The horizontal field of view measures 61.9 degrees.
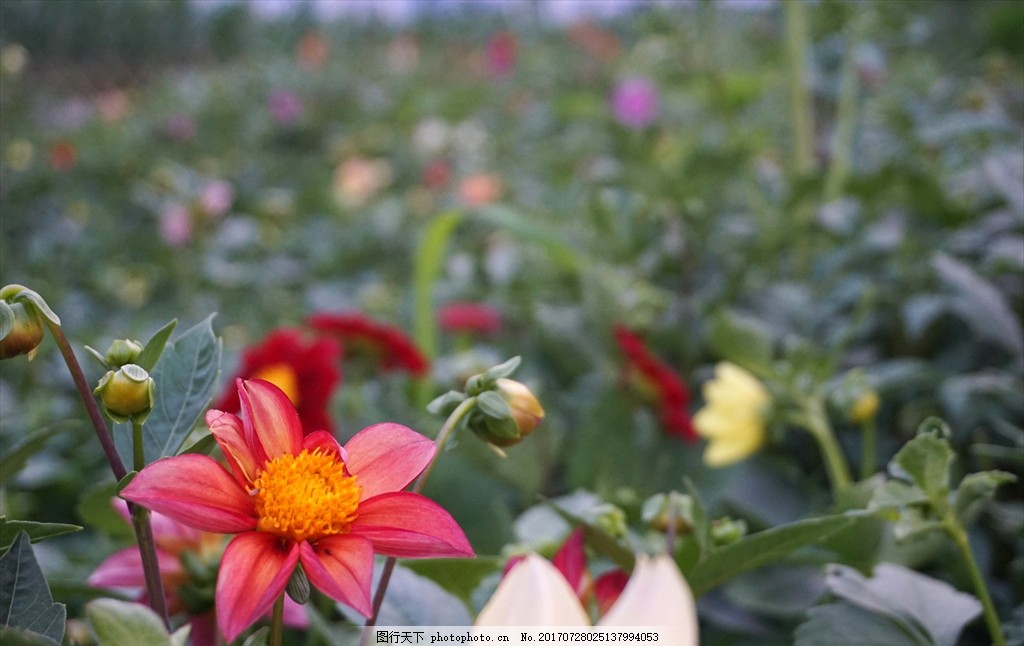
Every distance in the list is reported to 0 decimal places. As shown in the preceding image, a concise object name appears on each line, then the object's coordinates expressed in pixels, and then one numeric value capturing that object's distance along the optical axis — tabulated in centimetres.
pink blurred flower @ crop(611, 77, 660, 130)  141
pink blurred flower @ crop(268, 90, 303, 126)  236
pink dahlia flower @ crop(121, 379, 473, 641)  20
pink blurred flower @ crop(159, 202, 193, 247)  115
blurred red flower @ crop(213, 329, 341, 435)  52
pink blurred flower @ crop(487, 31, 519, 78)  279
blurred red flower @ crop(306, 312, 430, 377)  65
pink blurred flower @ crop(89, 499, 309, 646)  32
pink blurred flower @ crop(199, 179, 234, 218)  115
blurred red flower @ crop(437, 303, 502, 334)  82
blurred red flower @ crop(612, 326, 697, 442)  56
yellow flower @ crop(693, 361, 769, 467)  52
